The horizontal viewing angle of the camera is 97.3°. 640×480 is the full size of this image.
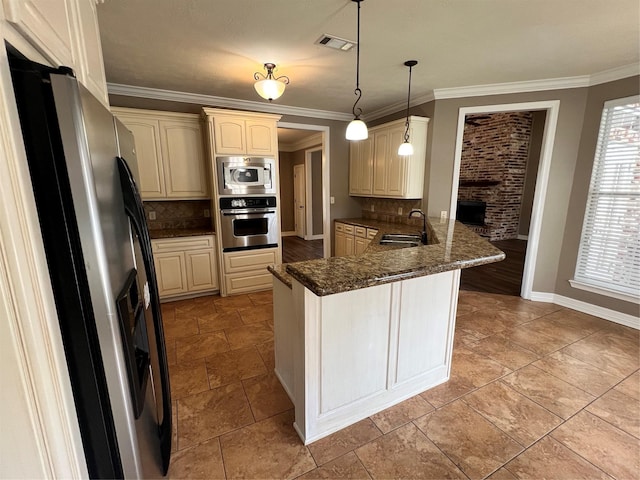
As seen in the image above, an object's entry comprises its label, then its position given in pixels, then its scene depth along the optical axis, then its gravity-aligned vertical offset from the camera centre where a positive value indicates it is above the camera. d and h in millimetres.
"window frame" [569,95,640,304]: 2938 -407
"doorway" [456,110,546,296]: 6816 +245
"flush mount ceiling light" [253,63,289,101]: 2432 +828
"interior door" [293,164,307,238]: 7578 -404
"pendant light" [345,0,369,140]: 2222 +419
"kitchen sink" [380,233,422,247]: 2734 -559
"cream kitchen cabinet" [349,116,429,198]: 3816 +307
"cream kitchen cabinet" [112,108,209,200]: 3291 +377
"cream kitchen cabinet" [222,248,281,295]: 3736 -1136
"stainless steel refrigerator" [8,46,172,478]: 652 -175
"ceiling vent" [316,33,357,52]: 2252 +1145
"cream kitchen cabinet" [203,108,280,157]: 3416 +637
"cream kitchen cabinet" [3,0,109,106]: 633 +457
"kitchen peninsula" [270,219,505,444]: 1426 -856
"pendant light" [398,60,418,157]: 2719 +435
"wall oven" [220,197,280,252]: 3605 -507
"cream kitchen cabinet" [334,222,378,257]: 4273 -853
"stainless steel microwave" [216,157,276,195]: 3504 +112
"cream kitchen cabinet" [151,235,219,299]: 3422 -1002
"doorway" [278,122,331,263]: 6500 -234
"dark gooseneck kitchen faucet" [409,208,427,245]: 2638 -480
